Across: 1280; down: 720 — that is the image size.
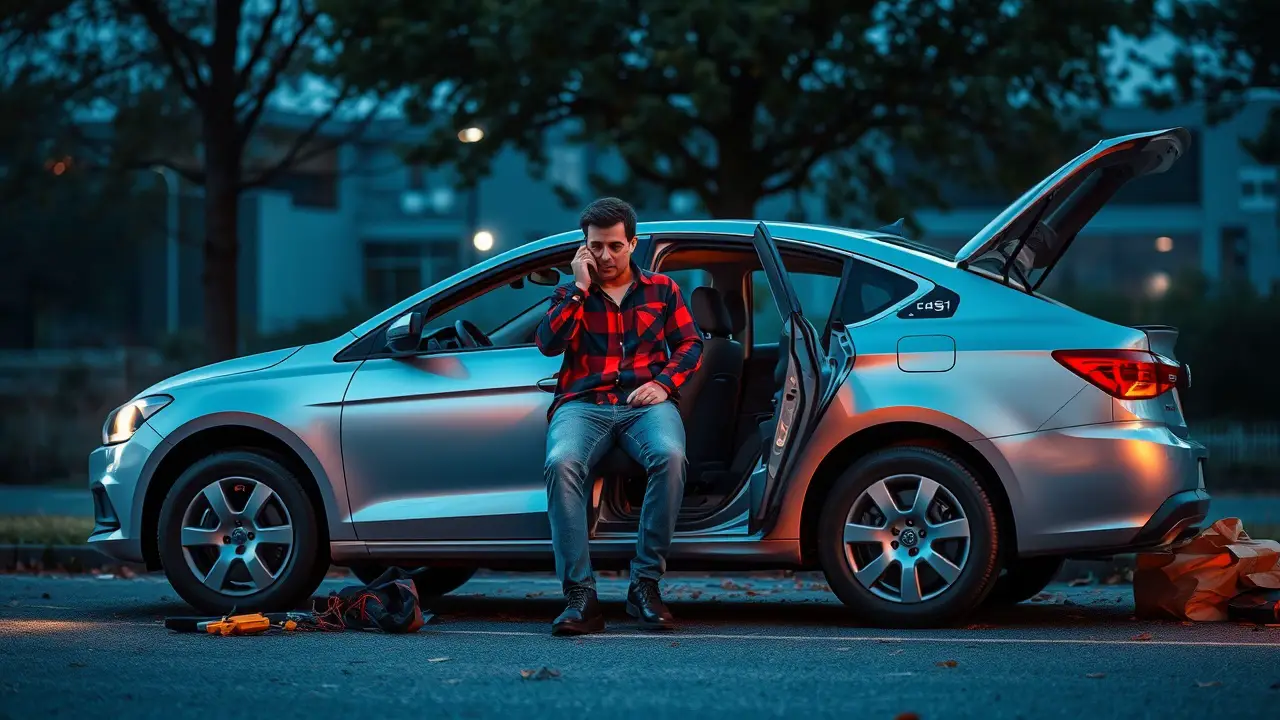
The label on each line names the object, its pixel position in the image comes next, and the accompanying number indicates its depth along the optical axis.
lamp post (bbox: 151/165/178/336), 45.53
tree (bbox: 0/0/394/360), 19.81
